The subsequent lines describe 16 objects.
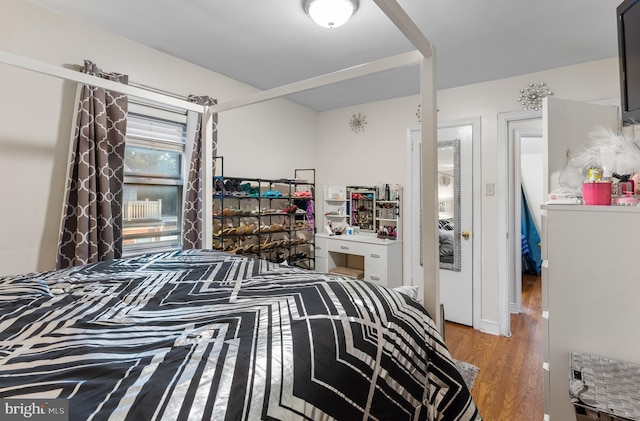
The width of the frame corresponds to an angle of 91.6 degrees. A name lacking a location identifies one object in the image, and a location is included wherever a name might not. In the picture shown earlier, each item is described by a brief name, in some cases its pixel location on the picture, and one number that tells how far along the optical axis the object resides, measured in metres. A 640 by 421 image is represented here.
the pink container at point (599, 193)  1.47
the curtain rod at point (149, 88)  2.06
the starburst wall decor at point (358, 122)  3.87
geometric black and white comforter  0.58
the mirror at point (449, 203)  3.24
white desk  3.38
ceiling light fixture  1.79
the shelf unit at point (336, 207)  3.94
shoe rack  2.91
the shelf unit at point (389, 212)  3.56
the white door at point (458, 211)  3.17
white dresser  1.39
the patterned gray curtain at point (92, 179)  2.01
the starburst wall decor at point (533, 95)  2.78
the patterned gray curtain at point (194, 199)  2.61
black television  1.50
